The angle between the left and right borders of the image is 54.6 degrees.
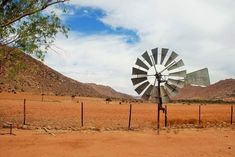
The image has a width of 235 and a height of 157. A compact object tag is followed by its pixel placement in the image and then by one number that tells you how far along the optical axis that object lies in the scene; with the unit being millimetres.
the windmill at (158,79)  13531
